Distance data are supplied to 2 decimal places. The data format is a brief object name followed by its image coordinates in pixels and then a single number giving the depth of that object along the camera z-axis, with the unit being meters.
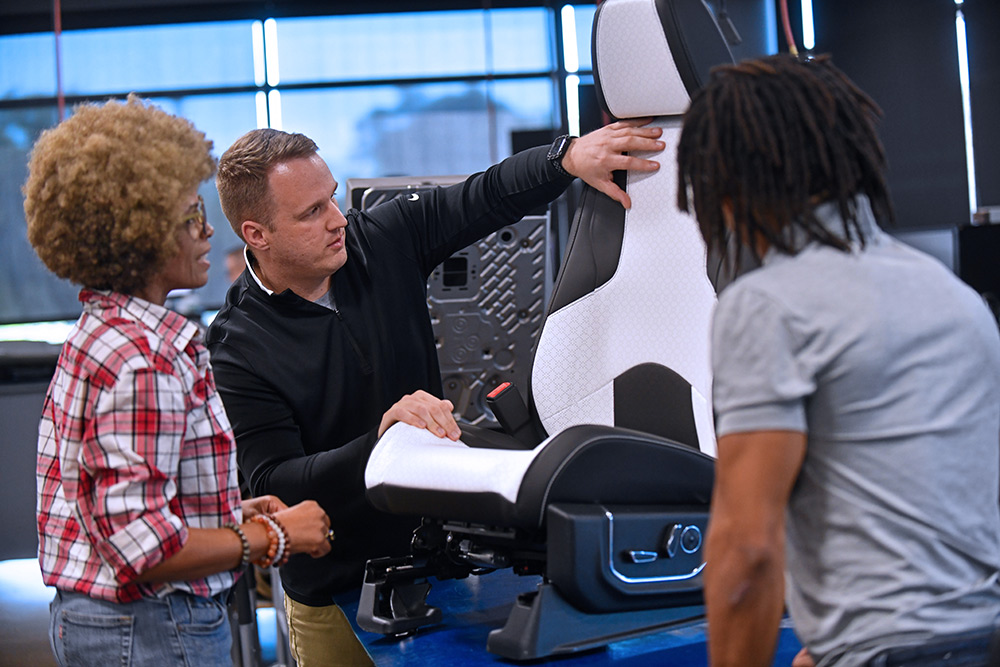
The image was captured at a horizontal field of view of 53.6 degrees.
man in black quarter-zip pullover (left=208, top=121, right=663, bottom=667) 1.61
